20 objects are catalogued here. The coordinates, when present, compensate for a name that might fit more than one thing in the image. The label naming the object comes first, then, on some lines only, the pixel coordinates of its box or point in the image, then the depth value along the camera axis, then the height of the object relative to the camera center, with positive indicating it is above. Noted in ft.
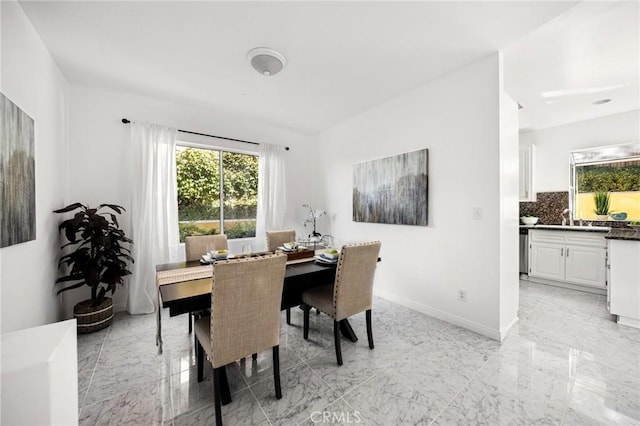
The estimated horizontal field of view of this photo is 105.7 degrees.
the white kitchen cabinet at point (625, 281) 8.11 -2.36
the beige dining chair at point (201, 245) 8.23 -1.09
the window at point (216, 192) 11.44 +1.14
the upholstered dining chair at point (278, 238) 9.86 -1.02
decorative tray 7.60 -1.27
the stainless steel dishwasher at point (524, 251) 13.41 -2.13
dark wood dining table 4.76 -1.60
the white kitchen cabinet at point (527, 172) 14.26 +2.44
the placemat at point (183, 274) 5.77 -1.52
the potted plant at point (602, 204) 12.57 +0.42
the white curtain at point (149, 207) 9.61 +0.30
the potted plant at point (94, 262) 7.75 -1.57
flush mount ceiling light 7.10 +4.69
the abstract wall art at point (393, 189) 9.46 +1.04
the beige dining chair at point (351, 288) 6.29 -2.04
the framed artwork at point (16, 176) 4.70 +0.85
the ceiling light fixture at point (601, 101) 10.46 +4.83
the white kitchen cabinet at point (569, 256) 11.11 -2.18
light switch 7.86 -0.01
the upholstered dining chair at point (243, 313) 4.50 -1.96
